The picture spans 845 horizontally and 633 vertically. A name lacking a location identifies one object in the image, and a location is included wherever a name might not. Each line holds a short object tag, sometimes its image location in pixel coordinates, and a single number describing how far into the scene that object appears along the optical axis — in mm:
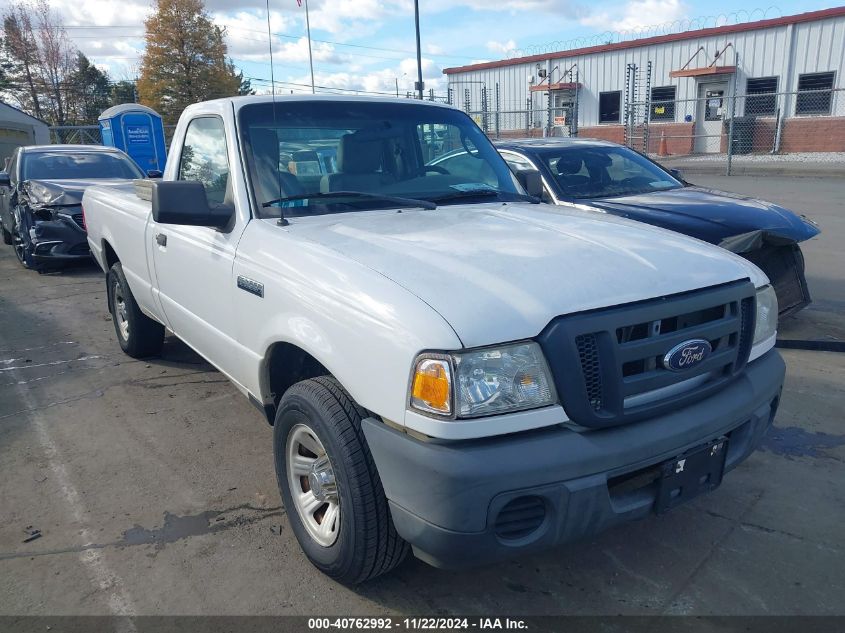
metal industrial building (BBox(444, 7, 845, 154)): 24328
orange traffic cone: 27531
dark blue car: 5504
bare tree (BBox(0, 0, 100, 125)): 33781
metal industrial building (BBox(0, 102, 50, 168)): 25766
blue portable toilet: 18734
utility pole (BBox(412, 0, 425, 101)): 17844
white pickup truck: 2178
